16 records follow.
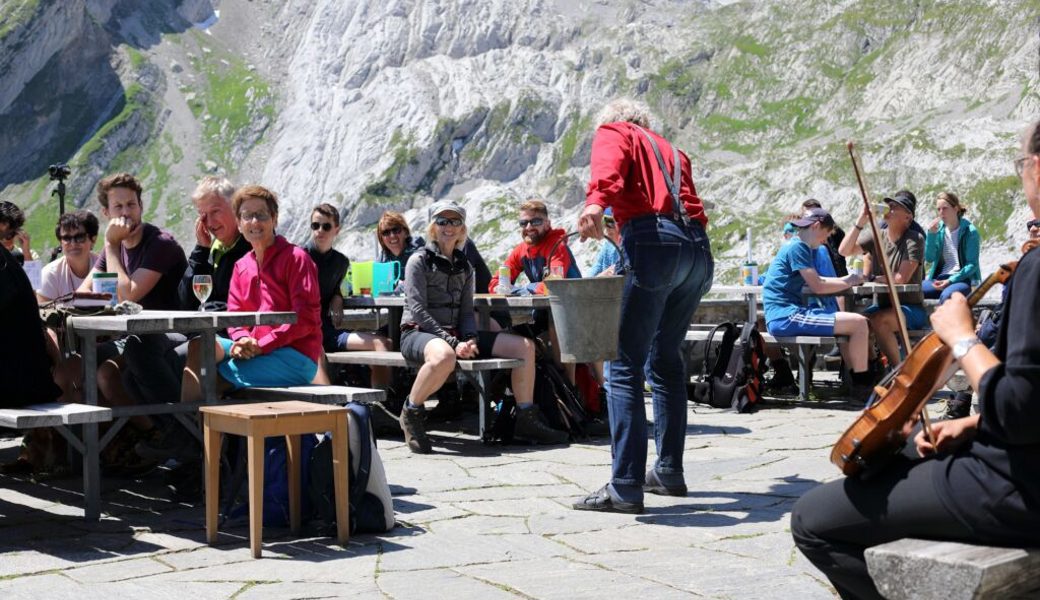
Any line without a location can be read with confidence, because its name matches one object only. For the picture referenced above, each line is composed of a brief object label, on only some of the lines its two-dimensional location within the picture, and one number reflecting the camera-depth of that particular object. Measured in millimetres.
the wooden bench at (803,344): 9242
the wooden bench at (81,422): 4812
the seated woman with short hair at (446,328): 7328
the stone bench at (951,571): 2529
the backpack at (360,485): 4938
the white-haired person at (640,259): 5211
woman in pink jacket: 5879
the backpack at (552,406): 7602
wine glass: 5973
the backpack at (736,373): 9336
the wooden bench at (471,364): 7312
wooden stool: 4531
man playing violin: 2529
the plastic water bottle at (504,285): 8617
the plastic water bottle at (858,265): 10789
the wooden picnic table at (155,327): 5230
